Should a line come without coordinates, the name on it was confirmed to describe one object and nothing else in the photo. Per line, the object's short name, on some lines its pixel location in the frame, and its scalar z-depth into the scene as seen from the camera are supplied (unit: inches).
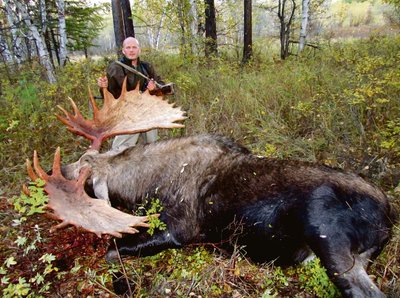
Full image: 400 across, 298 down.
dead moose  98.5
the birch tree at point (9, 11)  451.5
